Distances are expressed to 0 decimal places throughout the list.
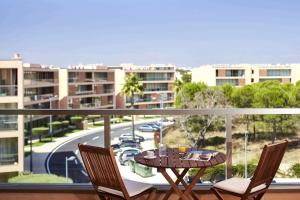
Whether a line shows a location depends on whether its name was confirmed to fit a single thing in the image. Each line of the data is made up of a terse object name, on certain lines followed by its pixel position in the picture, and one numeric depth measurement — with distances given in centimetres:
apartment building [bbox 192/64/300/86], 4581
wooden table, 291
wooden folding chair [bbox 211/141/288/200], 285
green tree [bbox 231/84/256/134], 2925
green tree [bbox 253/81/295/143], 2333
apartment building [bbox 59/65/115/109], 4966
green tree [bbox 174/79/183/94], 4710
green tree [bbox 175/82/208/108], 3441
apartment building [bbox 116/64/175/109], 4639
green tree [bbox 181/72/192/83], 4841
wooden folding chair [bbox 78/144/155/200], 281
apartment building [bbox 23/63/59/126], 4106
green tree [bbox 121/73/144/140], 4666
